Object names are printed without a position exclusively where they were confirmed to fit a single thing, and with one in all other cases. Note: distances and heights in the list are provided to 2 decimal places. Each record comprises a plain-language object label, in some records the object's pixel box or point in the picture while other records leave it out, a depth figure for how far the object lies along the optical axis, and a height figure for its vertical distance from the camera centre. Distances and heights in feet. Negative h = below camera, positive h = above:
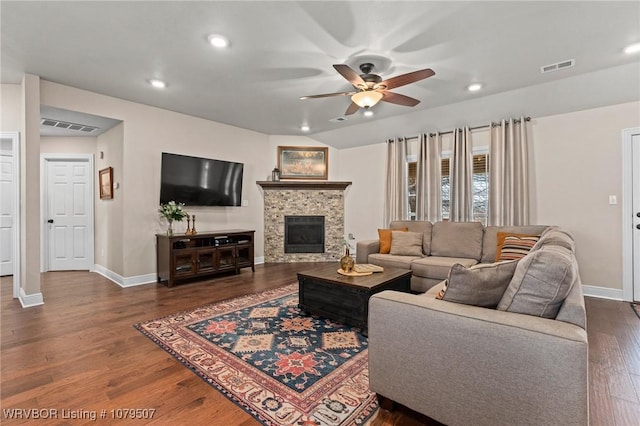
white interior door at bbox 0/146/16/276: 16.44 +0.00
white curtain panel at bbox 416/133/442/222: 17.10 +1.85
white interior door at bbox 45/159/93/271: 17.88 -0.08
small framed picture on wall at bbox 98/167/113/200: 15.72 +1.65
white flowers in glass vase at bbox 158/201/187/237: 14.93 +0.00
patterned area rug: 5.68 -3.59
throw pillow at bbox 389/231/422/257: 14.47 -1.52
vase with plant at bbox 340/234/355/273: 10.37 -1.74
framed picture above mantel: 21.21 +3.53
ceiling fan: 9.00 +4.07
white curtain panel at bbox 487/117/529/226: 14.26 +1.77
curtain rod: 14.44 +4.40
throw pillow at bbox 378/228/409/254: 15.11 -1.46
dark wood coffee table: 9.04 -2.53
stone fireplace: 20.83 -0.27
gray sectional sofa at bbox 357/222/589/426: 3.92 -2.00
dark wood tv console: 14.35 -2.10
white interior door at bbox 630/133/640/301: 12.04 +0.14
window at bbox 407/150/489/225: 15.84 +1.33
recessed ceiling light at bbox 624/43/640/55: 9.27 +5.05
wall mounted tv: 15.58 +1.77
